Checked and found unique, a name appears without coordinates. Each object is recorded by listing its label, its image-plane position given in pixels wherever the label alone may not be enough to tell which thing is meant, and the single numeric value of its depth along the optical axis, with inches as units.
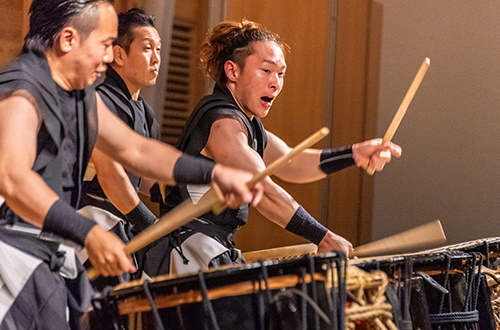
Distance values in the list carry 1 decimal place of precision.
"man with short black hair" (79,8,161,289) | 292.3
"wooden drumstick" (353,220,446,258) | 277.0
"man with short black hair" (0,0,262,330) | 261.2
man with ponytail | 288.5
